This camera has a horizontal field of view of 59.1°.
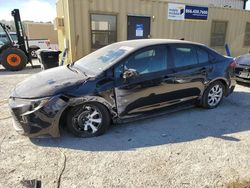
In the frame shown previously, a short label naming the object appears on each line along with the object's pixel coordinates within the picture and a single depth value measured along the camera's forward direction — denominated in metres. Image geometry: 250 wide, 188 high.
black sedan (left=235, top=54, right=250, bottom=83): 6.37
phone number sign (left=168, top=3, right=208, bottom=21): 10.09
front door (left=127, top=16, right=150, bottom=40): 9.42
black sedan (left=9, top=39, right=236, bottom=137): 3.25
